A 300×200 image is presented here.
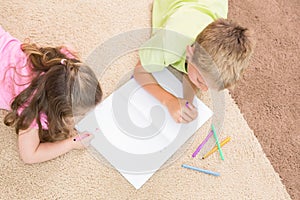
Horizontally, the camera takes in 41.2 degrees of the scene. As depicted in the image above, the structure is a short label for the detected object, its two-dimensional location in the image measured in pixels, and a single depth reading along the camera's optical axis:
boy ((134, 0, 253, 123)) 0.80
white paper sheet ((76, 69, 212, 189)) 0.97
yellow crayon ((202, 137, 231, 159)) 1.01
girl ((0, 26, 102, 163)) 0.75
